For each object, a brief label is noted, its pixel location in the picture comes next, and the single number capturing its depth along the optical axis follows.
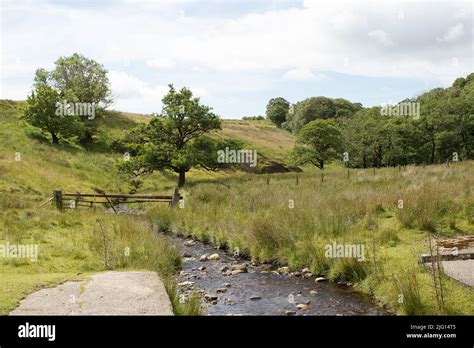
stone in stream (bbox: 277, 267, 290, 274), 11.01
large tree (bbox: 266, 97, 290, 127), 105.06
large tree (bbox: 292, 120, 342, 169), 44.38
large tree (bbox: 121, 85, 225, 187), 30.36
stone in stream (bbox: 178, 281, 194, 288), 10.20
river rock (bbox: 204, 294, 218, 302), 9.33
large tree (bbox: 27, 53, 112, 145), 47.72
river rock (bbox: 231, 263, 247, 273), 11.46
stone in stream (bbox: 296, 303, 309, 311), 8.56
